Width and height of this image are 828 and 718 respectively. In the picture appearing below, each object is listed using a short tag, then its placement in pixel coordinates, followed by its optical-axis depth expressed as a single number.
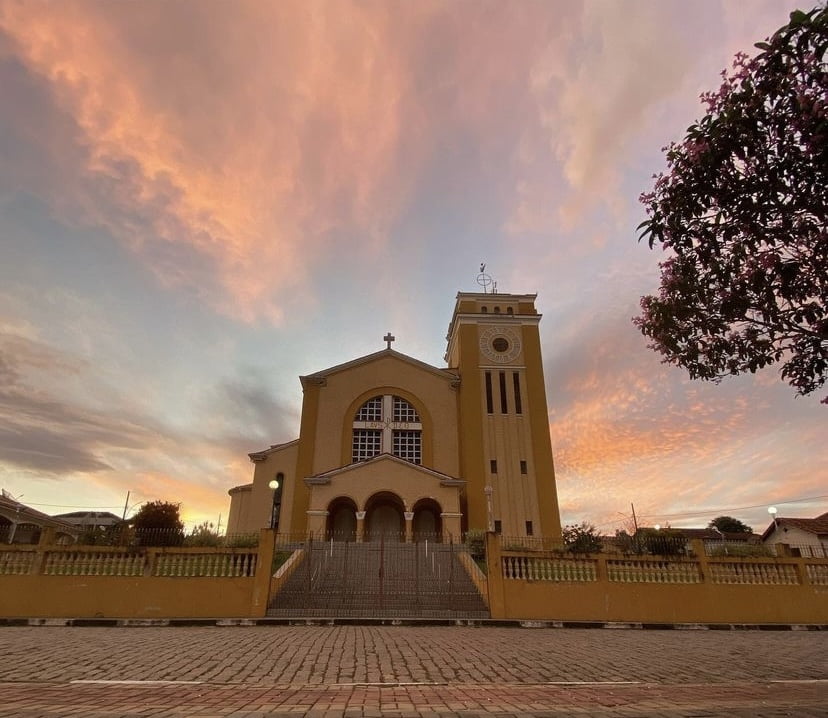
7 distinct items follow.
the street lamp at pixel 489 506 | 26.64
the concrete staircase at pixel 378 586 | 12.52
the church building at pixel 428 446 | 25.70
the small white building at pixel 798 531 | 29.80
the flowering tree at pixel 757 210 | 5.01
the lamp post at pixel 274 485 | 15.85
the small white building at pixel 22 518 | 30.77
